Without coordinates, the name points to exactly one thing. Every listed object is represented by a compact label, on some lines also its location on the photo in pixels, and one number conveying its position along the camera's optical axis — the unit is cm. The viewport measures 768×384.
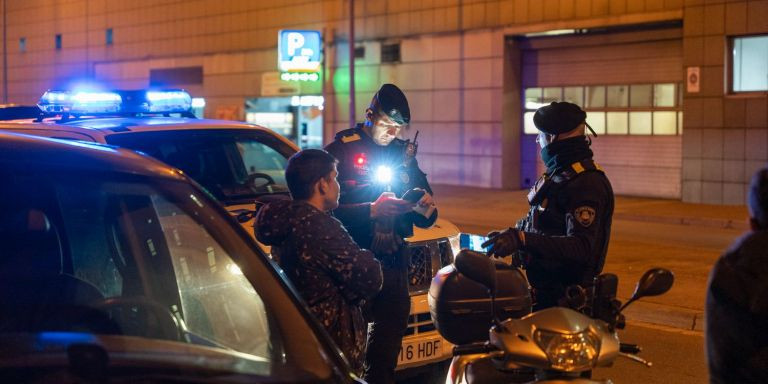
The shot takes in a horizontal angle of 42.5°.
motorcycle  305
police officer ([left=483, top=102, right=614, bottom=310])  436
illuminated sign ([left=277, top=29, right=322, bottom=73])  2327
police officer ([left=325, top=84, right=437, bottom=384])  529
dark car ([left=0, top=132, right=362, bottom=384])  249
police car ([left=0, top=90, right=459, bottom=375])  587
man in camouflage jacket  411
